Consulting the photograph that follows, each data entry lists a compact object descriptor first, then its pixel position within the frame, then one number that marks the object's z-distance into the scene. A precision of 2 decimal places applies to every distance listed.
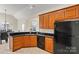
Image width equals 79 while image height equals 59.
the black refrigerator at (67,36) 1.74
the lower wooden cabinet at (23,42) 1.92
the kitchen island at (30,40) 1.88
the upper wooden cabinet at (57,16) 1.87
